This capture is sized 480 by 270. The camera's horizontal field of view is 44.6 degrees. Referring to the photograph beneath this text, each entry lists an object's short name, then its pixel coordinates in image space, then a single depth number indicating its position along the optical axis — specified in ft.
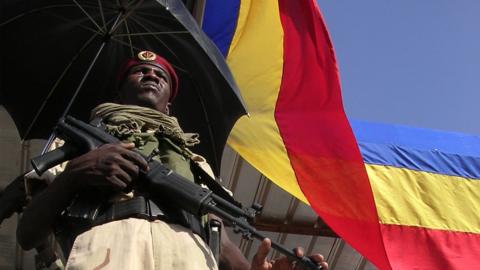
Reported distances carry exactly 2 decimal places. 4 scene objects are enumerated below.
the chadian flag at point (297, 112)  12.89
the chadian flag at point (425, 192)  16.06
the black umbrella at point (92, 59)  9.27
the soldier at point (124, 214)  5.74
